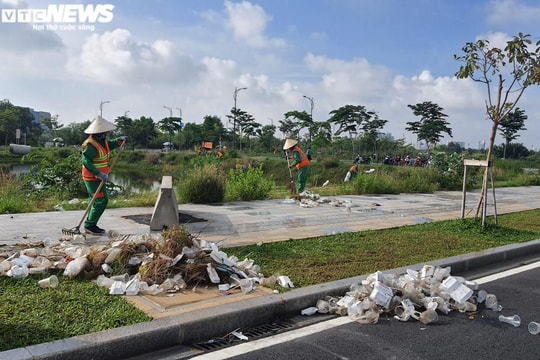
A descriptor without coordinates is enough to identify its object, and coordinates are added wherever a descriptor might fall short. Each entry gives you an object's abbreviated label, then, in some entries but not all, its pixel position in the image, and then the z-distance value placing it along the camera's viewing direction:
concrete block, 7.86
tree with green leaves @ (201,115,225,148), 62.47
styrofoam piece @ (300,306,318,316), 4.64
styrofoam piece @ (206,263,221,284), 4.98
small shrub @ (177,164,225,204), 11.66
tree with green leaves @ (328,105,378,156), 53.94
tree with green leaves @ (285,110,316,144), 54.72
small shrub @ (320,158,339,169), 40.01
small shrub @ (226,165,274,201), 12.79
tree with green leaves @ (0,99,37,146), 62.66
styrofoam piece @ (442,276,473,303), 5.01
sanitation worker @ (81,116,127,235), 7.21
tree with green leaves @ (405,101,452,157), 52.12
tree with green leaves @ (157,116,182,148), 66.69
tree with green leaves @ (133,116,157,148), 67.38
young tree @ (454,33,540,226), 8.63
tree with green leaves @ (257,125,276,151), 62.12
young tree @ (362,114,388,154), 53.41
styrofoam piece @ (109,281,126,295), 4.54
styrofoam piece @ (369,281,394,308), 4.73
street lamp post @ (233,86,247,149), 61.72
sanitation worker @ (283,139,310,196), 14.19
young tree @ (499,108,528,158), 53.84
